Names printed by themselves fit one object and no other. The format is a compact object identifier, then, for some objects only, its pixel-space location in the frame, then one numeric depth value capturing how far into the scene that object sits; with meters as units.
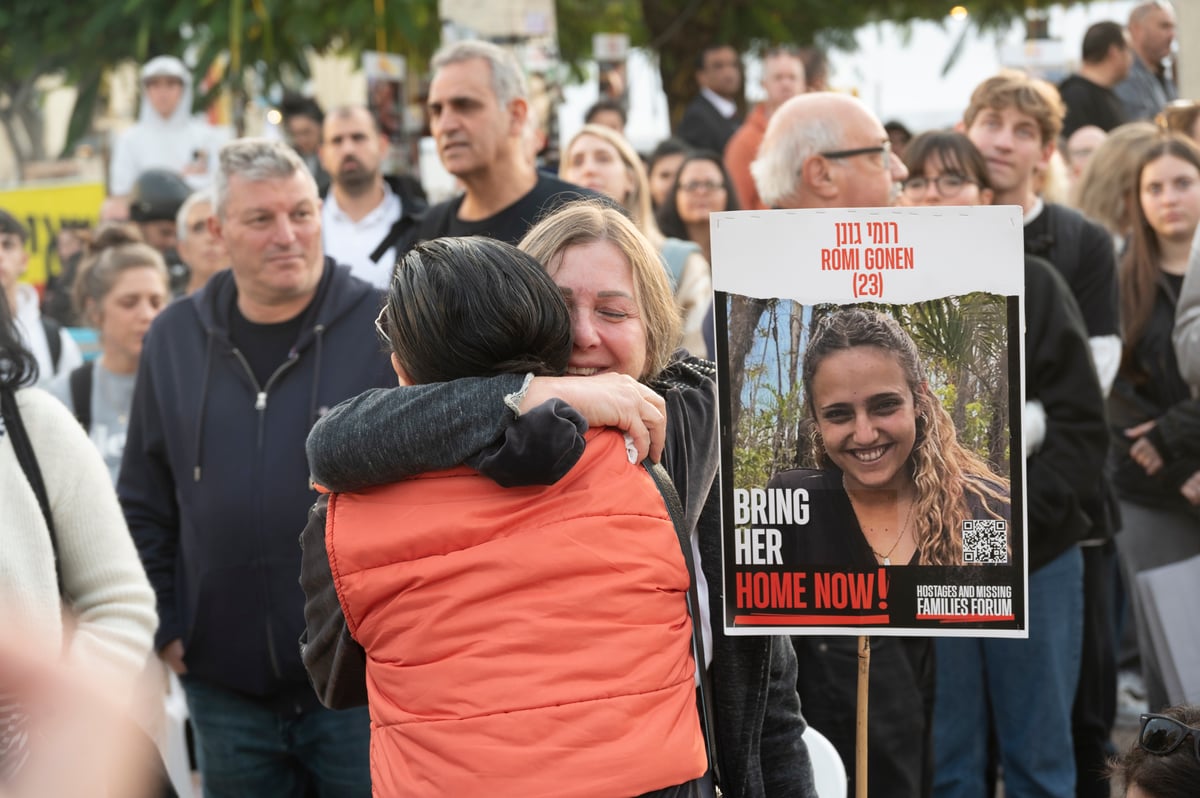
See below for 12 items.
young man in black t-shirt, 4.80
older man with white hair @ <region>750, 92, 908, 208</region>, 4.37
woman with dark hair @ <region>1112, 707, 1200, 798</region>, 2.71
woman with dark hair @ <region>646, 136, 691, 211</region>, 9.06
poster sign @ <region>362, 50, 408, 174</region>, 9.85
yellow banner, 10.02
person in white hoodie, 11.41
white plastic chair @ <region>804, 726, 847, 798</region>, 3.18
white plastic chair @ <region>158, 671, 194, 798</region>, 4.89
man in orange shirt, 9.30
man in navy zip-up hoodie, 4.07
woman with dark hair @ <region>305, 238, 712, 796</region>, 2.14
